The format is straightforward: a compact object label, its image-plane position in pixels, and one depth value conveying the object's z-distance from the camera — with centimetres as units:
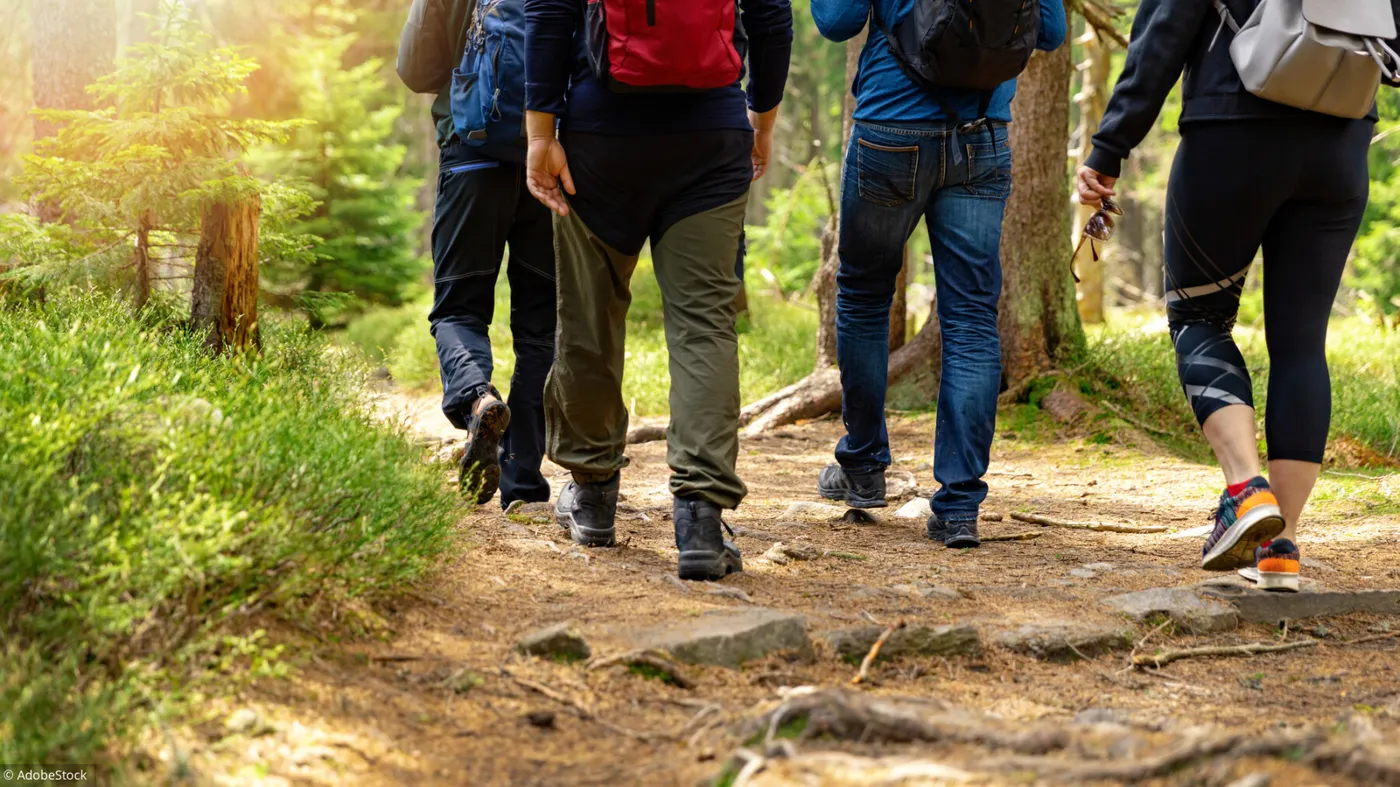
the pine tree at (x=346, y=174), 1497
